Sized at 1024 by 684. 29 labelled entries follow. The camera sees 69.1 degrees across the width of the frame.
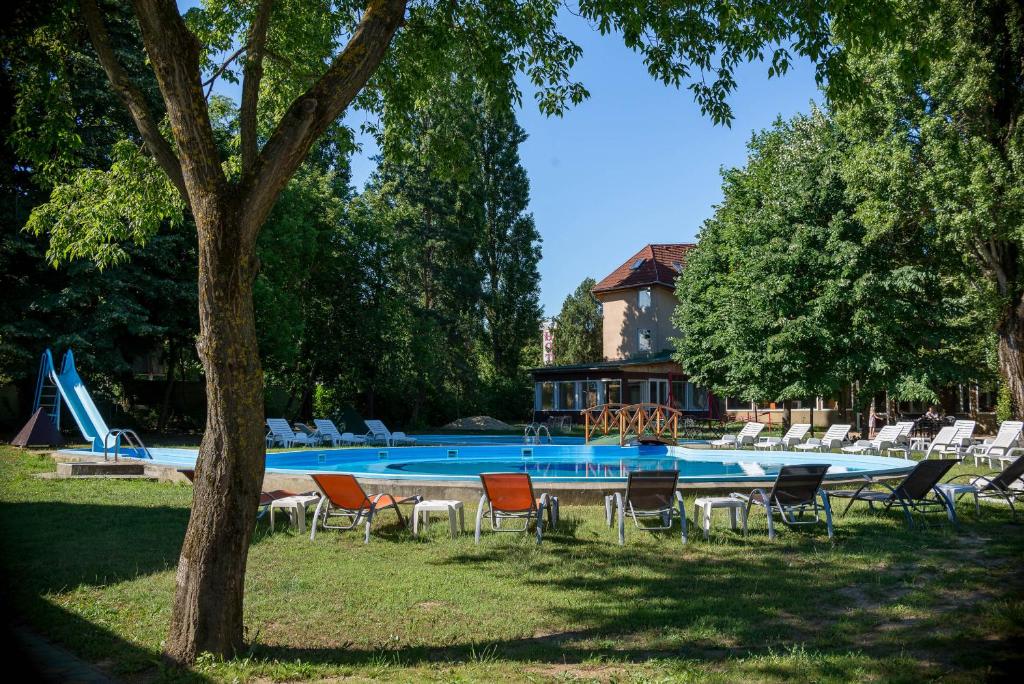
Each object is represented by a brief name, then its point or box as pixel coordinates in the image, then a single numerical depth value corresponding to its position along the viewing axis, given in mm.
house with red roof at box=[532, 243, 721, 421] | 36438
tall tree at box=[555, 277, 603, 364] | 52781
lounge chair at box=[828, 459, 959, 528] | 9453
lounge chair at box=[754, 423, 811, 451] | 21750
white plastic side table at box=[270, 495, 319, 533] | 9430
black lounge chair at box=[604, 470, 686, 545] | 8922
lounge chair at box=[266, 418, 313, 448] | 23062
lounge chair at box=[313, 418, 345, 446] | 24344
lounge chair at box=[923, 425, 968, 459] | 18450
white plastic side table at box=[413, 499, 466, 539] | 9070
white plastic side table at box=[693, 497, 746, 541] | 8984
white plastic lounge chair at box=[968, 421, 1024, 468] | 16281
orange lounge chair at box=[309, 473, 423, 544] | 9062
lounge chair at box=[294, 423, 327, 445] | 24072
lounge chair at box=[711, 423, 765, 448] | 22594
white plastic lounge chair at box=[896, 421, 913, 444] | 19844
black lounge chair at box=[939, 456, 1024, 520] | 9930
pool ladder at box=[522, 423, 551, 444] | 25562
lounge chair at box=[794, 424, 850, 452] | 20672
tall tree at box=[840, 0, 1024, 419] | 19859
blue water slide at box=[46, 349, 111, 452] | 17422
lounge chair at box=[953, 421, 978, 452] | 18436
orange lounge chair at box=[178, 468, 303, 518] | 9484
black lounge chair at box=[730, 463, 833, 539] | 9109
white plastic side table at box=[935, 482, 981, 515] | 10035
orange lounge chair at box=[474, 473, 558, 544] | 8906
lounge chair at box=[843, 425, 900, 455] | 19203
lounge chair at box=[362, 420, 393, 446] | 25270
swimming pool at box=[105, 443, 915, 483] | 17562
